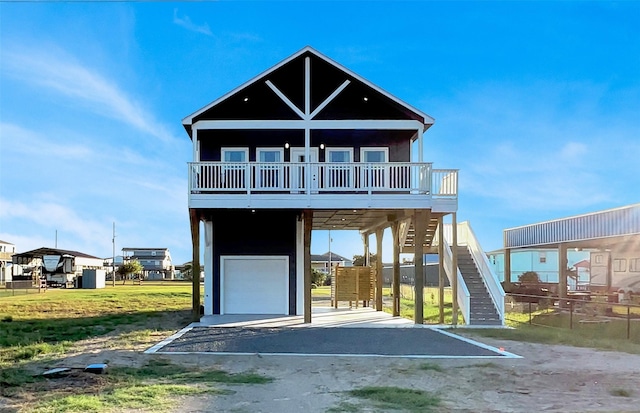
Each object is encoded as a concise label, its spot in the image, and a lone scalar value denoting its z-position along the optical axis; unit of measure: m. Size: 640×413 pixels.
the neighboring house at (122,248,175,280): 81.38
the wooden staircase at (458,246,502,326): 16.81
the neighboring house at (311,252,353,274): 67.57
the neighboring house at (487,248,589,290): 42.13
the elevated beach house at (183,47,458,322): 16.41
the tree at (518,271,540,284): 32.78
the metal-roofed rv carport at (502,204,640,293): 21.25
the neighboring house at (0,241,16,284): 56.84
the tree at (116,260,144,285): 56.19
